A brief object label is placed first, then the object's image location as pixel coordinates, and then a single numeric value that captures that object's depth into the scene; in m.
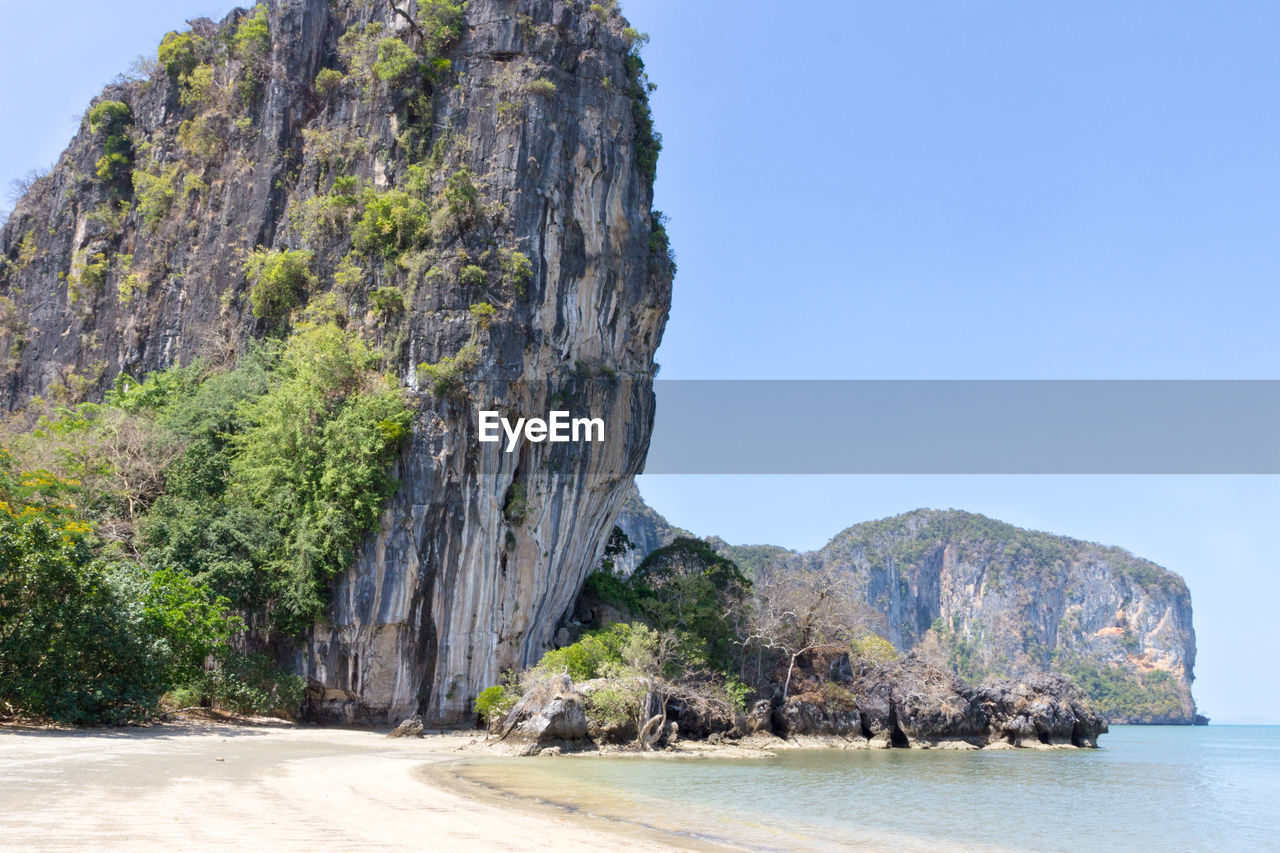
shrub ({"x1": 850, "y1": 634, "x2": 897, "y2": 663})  35.91
